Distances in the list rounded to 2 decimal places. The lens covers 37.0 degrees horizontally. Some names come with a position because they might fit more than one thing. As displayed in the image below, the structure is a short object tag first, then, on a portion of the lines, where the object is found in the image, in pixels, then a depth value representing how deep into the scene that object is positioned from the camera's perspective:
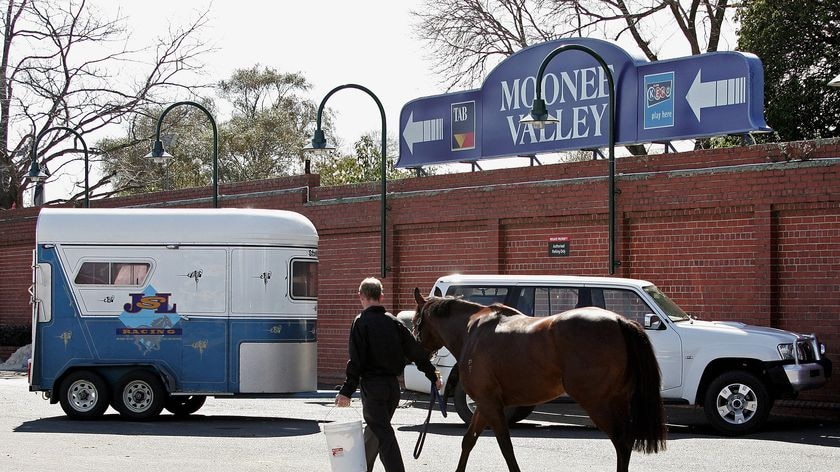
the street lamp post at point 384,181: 25.49
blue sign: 21.02
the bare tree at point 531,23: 40.53
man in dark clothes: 10.65
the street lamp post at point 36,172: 32.81
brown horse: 10.95
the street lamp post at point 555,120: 19.75
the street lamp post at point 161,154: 28.44
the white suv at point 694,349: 16.19
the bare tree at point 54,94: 45.09
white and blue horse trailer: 18.36
